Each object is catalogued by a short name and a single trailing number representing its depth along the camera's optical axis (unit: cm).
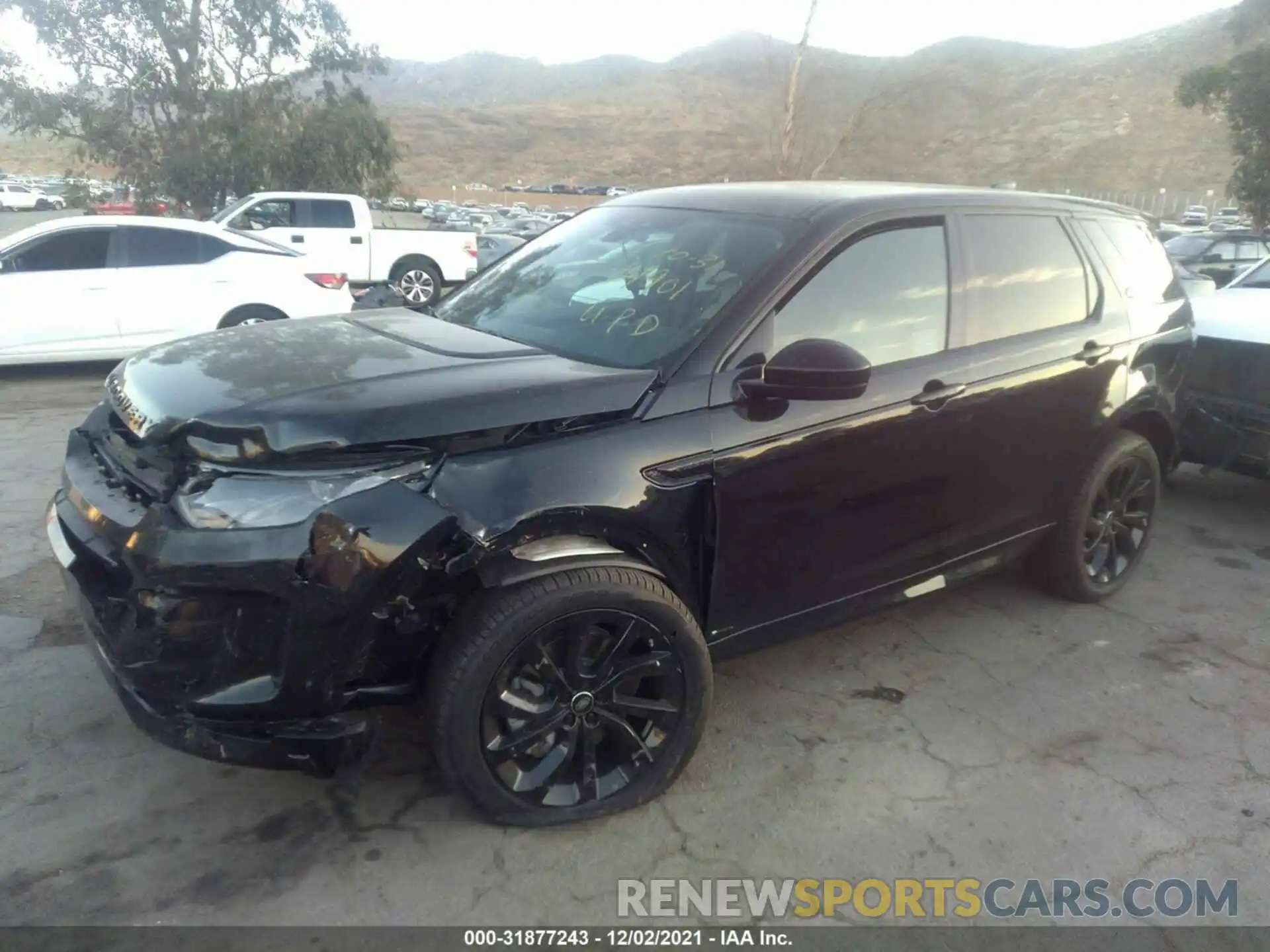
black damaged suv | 239
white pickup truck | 1462
